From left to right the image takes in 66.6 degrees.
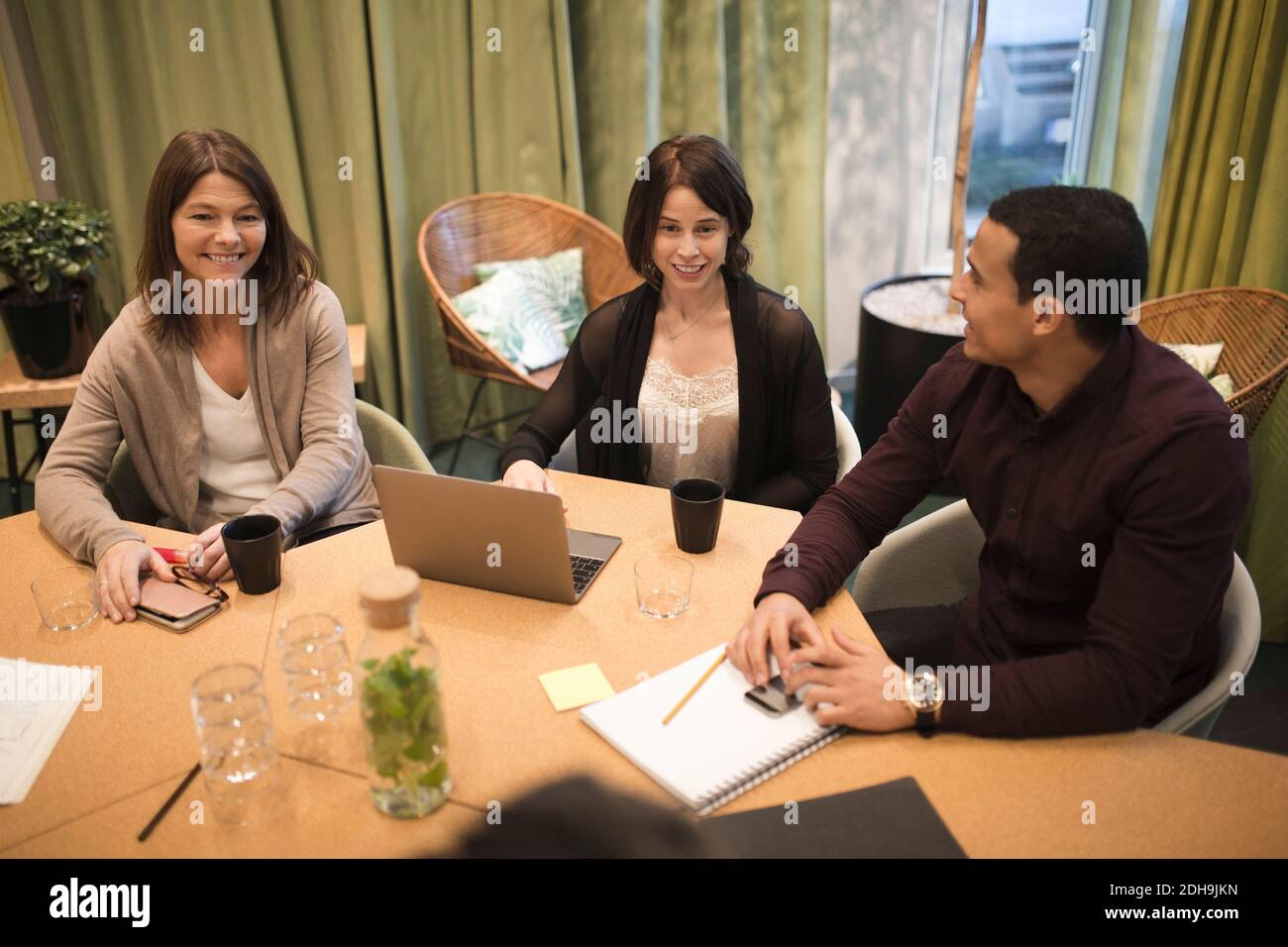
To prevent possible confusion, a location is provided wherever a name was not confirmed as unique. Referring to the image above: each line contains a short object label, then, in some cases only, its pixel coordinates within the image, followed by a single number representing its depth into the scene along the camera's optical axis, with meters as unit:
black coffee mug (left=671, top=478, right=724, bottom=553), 1.53
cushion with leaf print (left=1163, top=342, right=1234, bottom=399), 2.61
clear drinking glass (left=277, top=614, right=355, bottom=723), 1.23
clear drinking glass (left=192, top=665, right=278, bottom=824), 1.10
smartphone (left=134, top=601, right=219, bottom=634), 1.39
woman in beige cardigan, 1.80
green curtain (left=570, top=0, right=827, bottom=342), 3.42
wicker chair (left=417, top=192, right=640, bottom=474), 3.34
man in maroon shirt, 1.18
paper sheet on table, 1.14
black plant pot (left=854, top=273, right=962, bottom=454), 3.11
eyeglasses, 1.46
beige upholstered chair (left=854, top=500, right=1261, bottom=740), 1.72
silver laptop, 1.34
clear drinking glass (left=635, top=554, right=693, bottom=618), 1.43
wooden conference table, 1.04
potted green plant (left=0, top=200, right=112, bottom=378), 2.70
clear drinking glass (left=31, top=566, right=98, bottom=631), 1.41
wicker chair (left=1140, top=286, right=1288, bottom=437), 2.39
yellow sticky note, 1.23
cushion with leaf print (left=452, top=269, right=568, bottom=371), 3.30
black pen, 1.05
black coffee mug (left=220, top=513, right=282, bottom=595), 1.44
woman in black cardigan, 1.99
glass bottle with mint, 0.96
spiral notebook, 1.10
